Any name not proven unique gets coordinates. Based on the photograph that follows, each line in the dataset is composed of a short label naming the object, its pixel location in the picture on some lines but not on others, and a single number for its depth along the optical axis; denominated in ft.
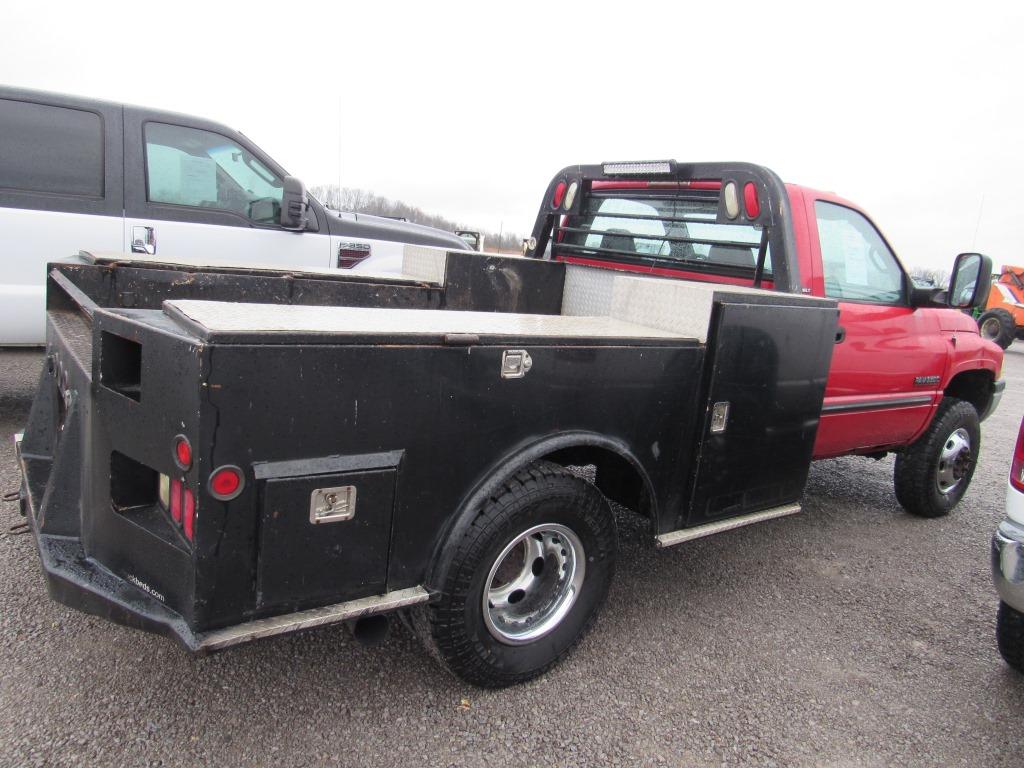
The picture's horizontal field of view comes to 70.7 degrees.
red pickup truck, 12.25
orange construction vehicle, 55.93
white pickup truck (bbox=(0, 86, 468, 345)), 16.05
